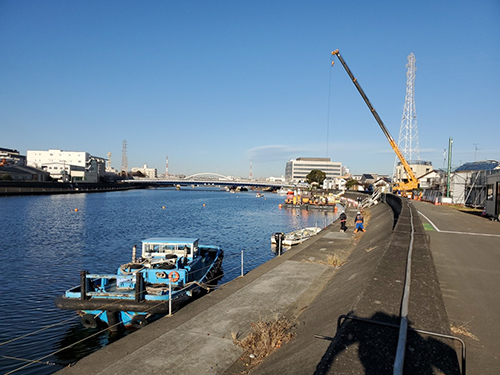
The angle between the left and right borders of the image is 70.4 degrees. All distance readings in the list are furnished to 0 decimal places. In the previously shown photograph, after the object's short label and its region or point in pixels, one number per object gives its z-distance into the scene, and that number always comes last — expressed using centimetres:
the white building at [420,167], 13375
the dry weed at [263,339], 759
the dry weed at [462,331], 708
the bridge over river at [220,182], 14512
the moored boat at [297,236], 3011
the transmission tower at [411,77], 9006
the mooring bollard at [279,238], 2346
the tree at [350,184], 14900
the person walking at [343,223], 2782
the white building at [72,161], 14988
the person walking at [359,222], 2678
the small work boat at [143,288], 1212
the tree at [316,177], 15762
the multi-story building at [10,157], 15661
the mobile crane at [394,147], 6145
